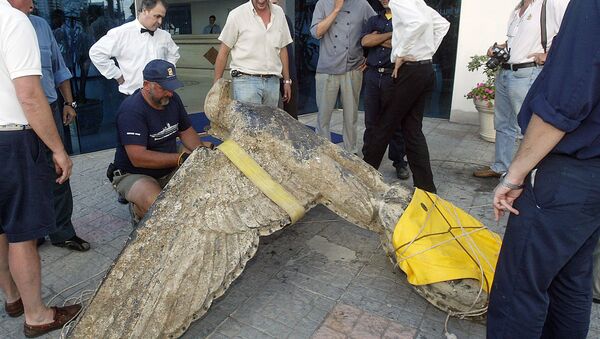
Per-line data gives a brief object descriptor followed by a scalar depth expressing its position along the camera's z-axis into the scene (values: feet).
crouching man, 9.68
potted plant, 19.58
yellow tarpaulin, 7.61
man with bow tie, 12.67
